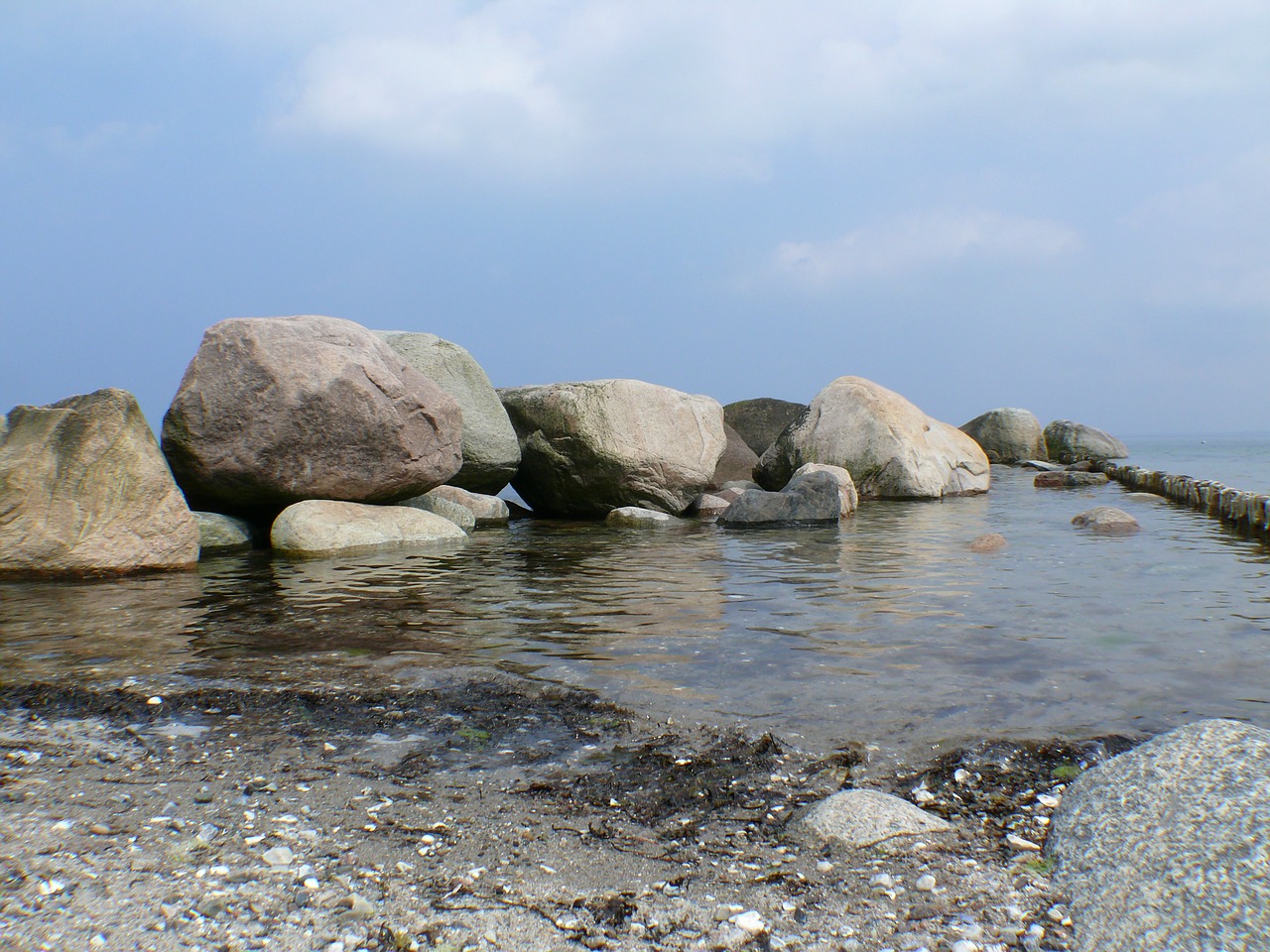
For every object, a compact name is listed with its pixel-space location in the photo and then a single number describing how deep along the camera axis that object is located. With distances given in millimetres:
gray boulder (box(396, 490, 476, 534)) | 13539
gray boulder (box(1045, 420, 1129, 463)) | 30453
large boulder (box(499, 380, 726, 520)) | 15281
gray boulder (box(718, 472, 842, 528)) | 14141
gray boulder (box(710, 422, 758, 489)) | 21219
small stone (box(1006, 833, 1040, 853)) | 3008
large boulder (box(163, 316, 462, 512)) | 10930
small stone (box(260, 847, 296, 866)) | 2811
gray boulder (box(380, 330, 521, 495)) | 14742
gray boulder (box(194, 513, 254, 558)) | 11344
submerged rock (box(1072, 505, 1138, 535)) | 12000
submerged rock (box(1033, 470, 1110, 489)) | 21453
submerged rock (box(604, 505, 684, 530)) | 14492
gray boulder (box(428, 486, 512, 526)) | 14727
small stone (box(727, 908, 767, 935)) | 2493
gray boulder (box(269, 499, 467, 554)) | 10922
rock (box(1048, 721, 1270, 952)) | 2402
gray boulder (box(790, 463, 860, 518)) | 15236
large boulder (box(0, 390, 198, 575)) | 9109
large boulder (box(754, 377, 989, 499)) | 18641
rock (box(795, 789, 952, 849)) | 3039
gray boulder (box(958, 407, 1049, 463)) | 31000
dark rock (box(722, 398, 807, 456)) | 22719
